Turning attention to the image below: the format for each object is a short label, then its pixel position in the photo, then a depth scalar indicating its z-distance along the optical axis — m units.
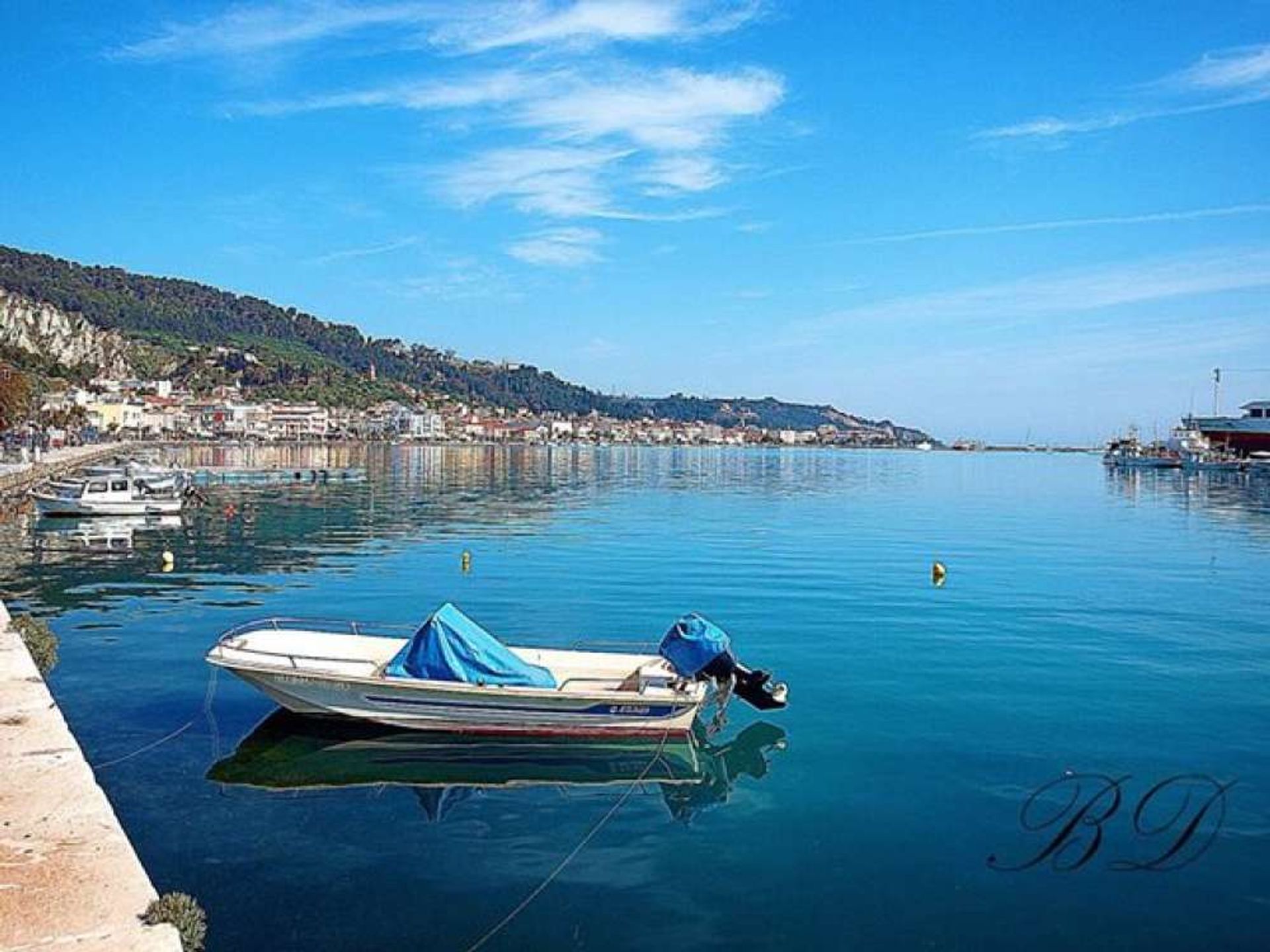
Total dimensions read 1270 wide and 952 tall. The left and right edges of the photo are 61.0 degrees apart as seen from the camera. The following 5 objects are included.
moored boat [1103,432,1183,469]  138.88
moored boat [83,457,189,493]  57.72
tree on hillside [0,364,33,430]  77.31
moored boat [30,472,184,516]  48.50
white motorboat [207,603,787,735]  15.71
